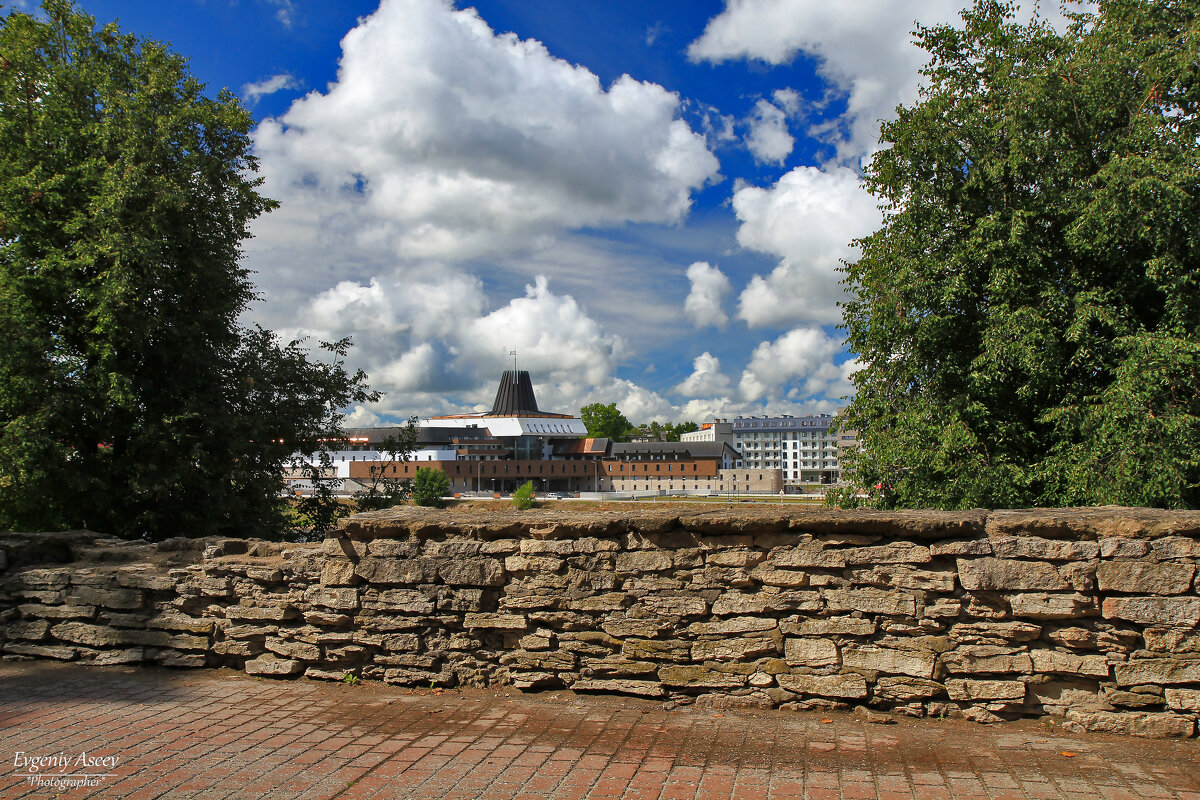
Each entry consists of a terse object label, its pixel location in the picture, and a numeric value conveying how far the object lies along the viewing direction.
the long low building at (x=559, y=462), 102.56
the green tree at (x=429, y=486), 57.71
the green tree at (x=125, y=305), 10.35
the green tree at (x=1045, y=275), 9.25
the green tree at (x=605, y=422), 137.00
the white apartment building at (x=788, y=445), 153.25
